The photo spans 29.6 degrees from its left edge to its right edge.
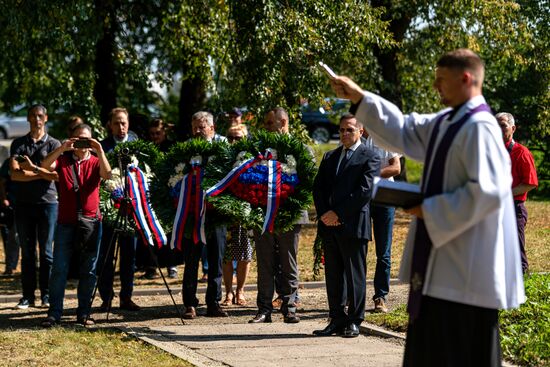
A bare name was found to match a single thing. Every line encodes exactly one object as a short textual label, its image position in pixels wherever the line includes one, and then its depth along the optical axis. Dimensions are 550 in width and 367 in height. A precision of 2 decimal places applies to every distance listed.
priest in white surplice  5.39
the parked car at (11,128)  47.56
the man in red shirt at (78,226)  10.41
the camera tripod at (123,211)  10.73
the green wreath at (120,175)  11.15
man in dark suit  9.69
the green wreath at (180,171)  10.68
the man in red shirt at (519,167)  11.23
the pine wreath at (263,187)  10.38
